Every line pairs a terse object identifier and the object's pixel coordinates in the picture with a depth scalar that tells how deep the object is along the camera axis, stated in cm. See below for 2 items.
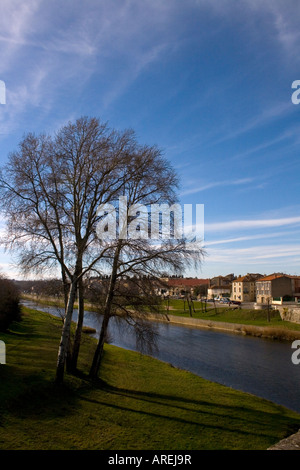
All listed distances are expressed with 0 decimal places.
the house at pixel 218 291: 11800
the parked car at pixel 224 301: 8552
